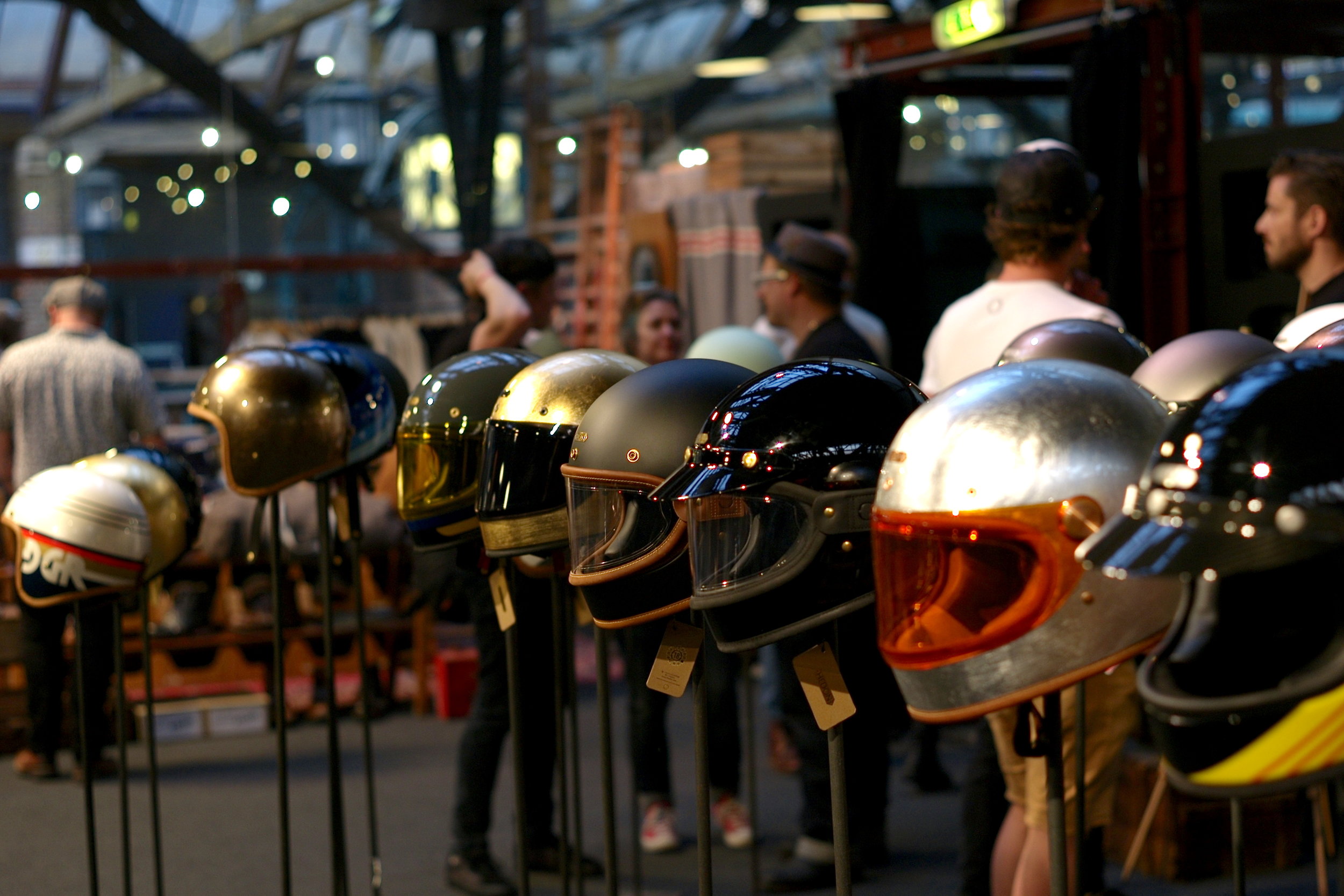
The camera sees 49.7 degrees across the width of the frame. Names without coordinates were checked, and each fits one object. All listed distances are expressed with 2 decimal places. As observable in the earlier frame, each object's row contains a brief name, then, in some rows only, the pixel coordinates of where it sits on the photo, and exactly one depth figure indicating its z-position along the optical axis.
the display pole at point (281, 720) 2.74
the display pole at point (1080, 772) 1.81
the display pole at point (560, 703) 2.49
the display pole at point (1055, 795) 1.45
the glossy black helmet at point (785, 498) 1.55
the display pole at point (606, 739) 2.17
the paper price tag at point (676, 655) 1.89
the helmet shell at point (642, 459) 1.76
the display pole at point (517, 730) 2.36
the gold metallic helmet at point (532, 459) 2.06
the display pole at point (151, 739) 2.87
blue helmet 2.84
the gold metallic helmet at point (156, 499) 2.82
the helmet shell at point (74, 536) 2.65
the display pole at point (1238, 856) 1.68
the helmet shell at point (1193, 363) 1.78
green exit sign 5.20
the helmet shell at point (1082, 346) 2.09
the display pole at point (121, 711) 2.79
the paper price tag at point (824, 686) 1.67
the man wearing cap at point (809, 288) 3.76
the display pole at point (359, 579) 3.01
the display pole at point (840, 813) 1.62
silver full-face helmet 1.26
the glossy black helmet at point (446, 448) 2.34
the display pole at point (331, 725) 2.78
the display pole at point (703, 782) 1.84
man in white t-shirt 2.77
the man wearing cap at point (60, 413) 5.20
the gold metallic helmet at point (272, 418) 2.68
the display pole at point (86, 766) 2.74
